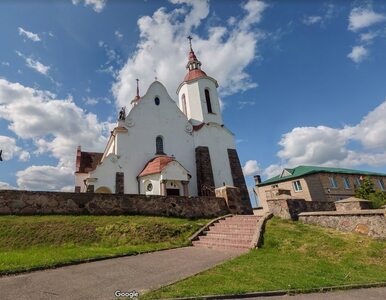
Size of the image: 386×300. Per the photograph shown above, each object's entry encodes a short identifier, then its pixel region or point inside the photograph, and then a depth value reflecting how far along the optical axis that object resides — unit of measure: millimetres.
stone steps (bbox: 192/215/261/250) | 11398
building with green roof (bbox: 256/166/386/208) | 33562
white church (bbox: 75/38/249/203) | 23969
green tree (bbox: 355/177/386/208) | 22575
